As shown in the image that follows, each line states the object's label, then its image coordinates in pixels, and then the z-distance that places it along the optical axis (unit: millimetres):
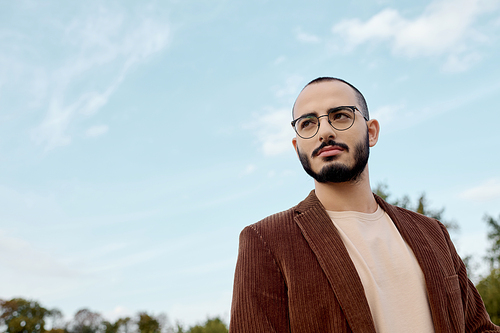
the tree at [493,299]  11084
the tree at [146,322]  33891
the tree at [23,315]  45312
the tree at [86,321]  50781
